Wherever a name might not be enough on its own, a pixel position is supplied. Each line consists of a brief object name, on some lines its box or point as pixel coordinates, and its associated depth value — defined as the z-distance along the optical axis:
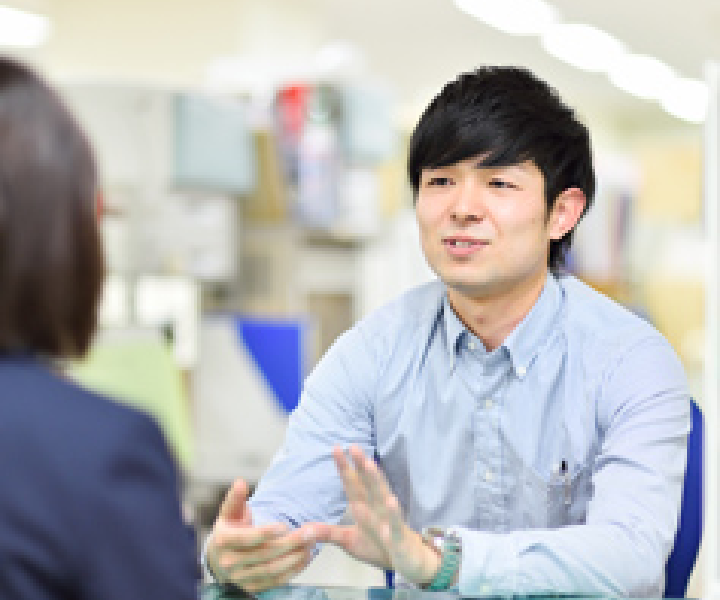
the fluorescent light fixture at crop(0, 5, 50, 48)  6.73
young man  1.45
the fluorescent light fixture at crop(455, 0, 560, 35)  7.15
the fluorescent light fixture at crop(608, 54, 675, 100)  9.07
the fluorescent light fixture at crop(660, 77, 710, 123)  9.88
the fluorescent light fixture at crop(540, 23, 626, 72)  7.85
